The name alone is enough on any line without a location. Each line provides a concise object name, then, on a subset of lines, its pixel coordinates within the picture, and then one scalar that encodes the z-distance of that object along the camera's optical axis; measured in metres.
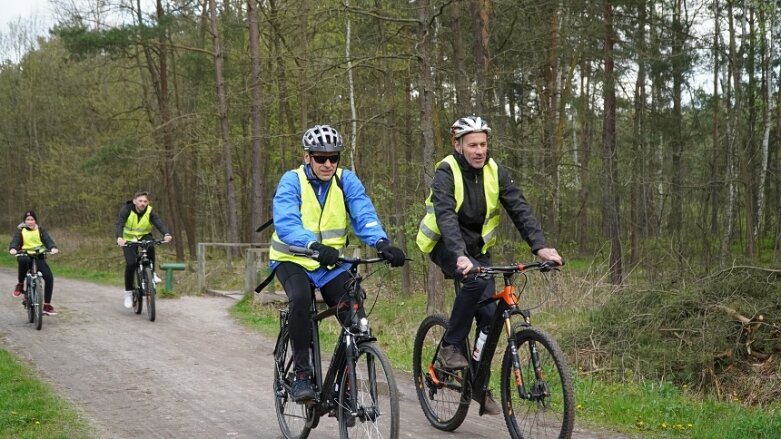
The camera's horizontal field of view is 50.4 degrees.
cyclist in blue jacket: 5.25
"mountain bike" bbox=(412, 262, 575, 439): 4.77
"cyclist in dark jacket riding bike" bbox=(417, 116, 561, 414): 5.41
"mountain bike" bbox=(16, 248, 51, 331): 12.20
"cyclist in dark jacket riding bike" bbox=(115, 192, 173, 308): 13.20
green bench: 16.95
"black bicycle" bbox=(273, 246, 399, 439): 4.70
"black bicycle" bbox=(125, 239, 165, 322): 12.97
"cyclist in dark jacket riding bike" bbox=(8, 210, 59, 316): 12.80
